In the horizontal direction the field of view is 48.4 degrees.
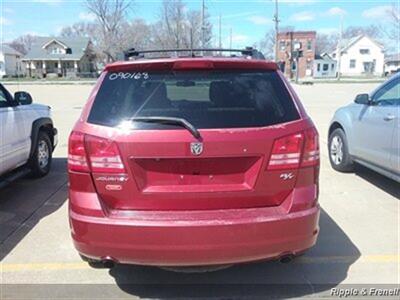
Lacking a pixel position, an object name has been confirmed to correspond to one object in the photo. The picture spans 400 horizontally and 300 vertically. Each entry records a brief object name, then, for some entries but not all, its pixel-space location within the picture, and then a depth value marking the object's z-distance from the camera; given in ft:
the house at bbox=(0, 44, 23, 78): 277.03
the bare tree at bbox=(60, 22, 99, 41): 274.36
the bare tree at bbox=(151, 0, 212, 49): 187.83
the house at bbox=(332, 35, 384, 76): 287.89
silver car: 18.20
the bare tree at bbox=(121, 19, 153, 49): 221.87
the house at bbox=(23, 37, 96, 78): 254.27
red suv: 9.57
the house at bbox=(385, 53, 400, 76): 311.88
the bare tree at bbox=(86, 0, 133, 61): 215.31
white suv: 18.31
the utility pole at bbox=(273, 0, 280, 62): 161.07
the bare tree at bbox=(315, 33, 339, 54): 364.99
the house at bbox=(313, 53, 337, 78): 265.34
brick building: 252.21
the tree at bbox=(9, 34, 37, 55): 372.13
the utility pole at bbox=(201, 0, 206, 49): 149.45
